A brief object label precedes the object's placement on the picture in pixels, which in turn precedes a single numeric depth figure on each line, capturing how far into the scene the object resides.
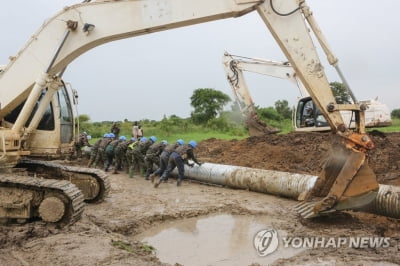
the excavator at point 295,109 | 16.81
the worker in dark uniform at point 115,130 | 18.75
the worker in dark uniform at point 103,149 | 15.62
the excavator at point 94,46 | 6.88
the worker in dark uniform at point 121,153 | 15.09
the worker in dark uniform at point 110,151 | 15.37
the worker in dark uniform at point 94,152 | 15.93
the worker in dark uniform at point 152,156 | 13.62
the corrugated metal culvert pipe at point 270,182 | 7.51
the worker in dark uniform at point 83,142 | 17.75
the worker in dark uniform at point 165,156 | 12.82
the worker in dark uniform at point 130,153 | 14.53
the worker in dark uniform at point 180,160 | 12.51
